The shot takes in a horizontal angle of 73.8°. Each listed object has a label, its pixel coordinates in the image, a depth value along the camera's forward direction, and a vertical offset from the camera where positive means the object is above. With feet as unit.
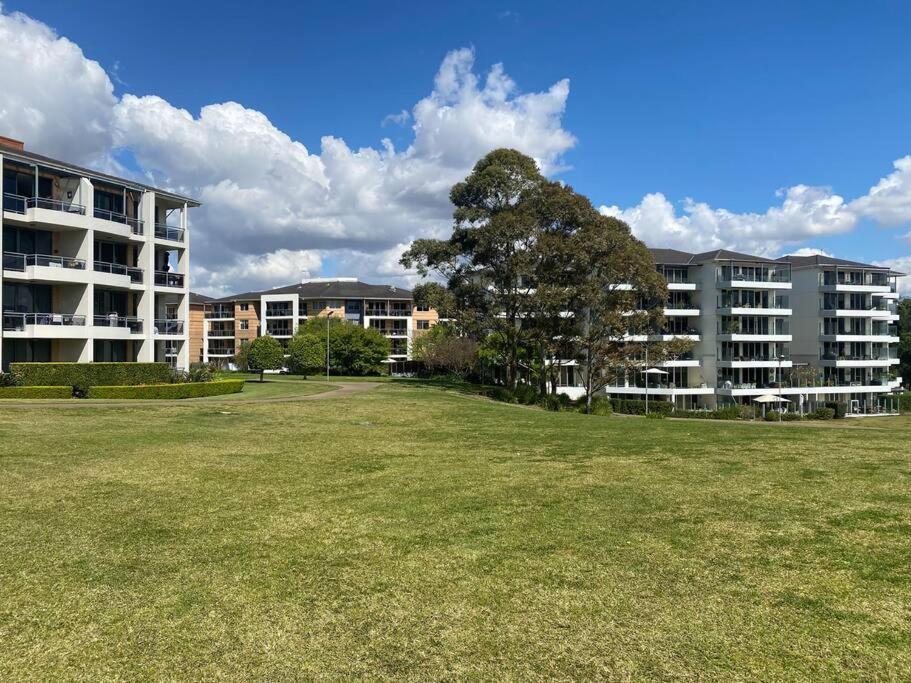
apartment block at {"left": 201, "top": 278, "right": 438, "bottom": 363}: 312.29 +17.82
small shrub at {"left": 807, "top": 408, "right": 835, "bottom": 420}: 185.37 -19.81
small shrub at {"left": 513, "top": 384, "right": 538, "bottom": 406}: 126.75 -9.76
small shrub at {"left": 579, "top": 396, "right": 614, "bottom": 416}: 122.21 -12.05
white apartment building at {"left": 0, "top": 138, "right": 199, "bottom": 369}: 108.47 +16.15
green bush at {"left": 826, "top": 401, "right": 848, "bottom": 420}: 195.20 -18.89
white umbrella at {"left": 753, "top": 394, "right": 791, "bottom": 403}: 175.86 -14.39
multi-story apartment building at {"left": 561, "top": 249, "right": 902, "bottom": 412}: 198.59 +6.03
